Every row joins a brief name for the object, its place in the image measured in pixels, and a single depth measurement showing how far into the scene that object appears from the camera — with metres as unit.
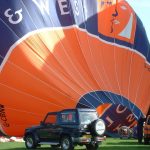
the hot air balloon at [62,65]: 24.45
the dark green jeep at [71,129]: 17.59
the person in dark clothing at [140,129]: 23.81
